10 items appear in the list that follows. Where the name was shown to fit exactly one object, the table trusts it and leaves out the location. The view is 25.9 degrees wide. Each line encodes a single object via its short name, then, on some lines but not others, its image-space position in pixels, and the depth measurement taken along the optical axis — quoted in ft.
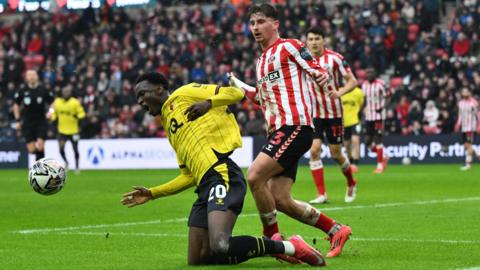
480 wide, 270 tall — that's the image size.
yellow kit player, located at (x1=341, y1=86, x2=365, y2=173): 81.92
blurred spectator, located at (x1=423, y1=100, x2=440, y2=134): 100.58
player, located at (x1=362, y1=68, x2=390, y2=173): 84.50
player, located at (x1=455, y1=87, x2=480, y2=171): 91.50
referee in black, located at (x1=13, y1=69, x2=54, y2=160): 81.66
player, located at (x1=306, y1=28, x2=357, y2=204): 49.49
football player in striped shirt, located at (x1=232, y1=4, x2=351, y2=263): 29.45
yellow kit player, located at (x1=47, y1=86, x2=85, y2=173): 93.36
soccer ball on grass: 32.68
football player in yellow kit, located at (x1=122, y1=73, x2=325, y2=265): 26.32
